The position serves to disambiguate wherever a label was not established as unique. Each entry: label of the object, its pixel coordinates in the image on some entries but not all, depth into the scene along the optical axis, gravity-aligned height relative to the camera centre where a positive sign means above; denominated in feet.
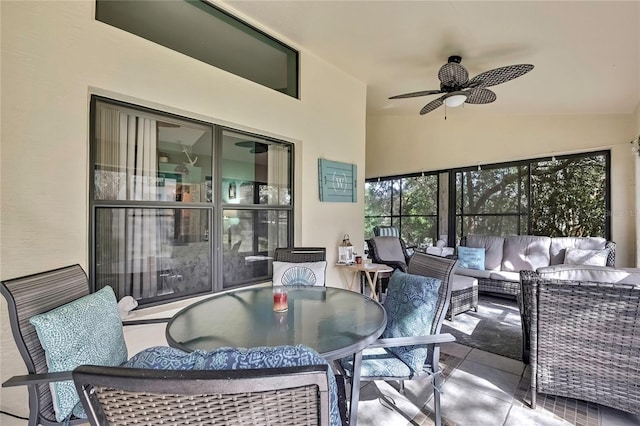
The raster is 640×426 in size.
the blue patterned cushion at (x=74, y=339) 4.10 -1.88
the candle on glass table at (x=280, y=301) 5.78 -1.71
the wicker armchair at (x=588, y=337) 5.84 -2.55
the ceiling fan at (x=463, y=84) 9.75 +4.68
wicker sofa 13.71 -2.01
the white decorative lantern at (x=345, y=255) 13.01 -1.80
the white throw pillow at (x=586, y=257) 12.46 -1.82
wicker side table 11.75 -3.34
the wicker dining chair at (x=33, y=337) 3.87 -1.72
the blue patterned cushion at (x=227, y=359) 2.19 -1.10
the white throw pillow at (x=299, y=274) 8.59 -1.75
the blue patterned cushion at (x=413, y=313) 5.56 -1.97
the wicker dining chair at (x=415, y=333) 5.41 -2.20
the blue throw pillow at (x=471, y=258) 15.61 -2.31
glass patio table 4.39 -1.91
